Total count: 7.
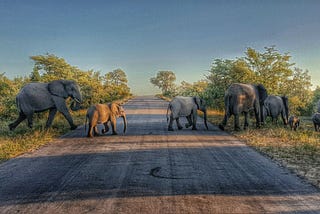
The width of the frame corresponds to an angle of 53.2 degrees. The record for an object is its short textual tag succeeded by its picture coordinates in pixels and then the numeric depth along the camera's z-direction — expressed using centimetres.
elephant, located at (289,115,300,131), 1715
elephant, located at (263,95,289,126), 1825
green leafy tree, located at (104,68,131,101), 4483
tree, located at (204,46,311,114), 2312
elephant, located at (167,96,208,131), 1380
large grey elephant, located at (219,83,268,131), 1412
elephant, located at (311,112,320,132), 1717
